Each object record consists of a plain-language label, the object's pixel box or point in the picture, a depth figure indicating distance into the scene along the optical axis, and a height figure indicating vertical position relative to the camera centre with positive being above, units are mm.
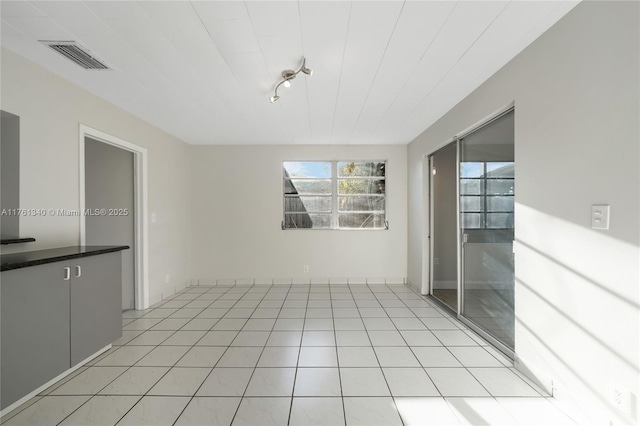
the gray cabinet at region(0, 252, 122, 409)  1827 -812
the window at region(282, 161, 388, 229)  5371 +352
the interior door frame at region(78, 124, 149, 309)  3936 -191
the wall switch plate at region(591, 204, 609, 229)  1588 -25
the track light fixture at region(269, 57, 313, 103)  2420 +1277
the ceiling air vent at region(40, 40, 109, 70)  2141 +1326
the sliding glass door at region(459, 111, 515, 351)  2590 -151
